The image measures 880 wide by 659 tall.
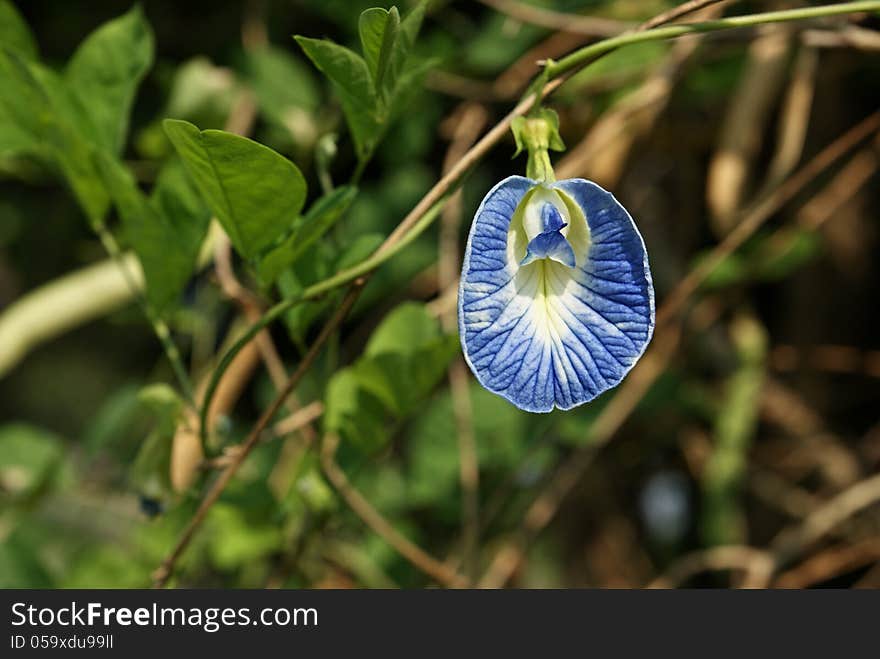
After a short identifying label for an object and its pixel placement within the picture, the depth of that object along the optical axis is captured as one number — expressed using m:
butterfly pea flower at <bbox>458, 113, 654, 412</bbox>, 0.35
